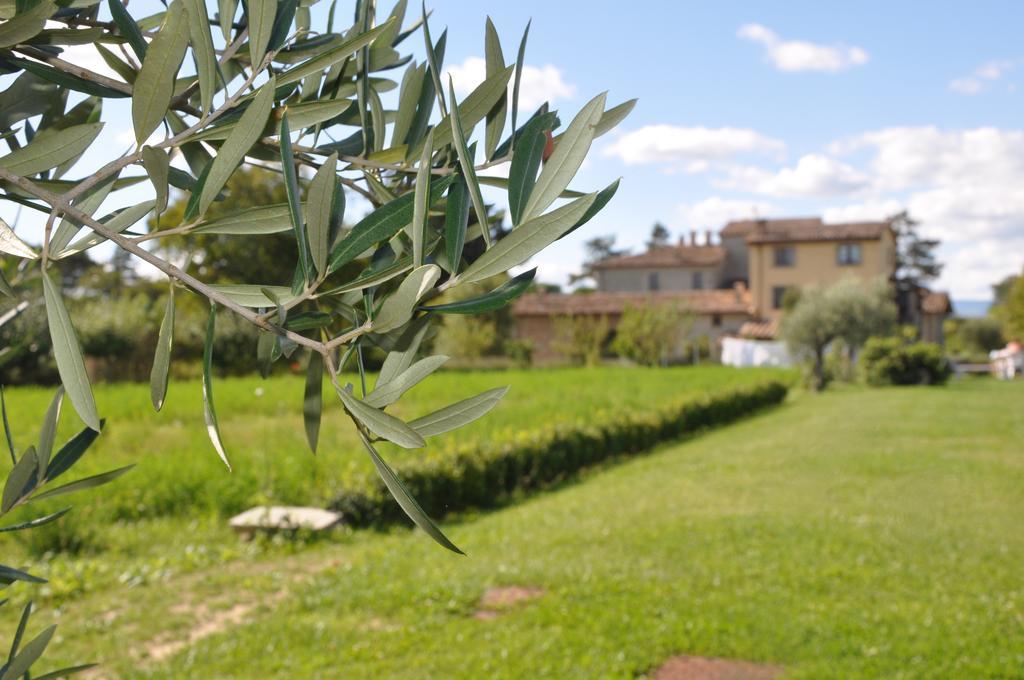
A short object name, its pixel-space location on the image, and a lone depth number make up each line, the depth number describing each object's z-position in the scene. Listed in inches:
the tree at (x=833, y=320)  1165.7
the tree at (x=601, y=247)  3166.6
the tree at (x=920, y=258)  2662.4
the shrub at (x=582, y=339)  1530.5
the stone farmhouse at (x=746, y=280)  1609.3
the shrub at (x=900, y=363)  1151.0
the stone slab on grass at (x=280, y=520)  343.0
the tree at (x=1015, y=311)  1653.5
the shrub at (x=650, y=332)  1461.6
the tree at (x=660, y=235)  3299.2
